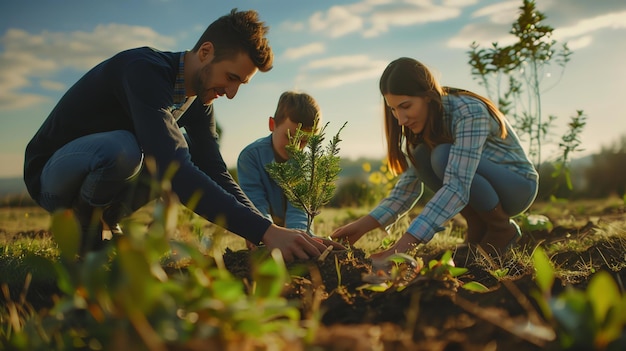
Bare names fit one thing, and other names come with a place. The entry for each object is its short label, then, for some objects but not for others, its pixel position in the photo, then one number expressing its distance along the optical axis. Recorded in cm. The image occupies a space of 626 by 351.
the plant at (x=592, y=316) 105
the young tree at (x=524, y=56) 529
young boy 387
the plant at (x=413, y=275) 178
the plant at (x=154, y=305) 96
